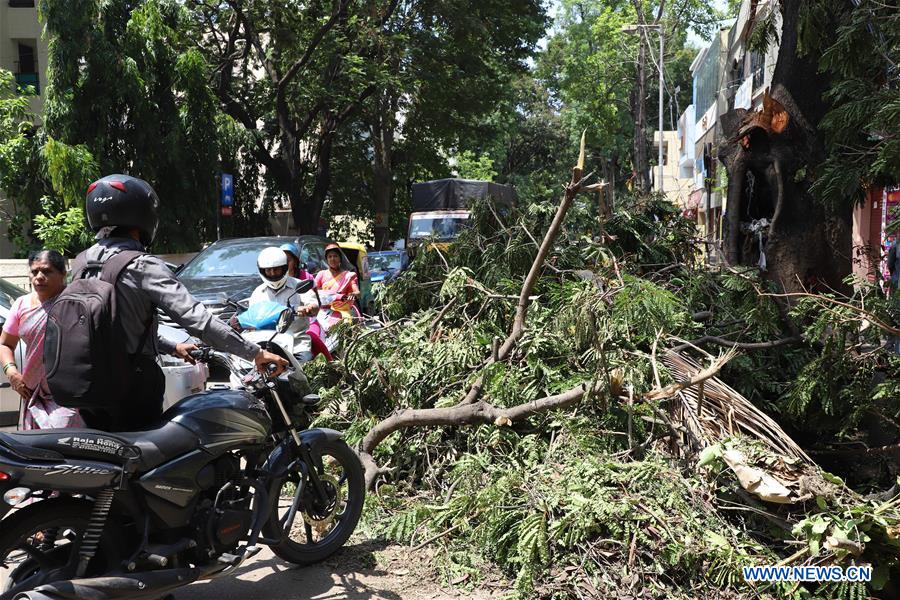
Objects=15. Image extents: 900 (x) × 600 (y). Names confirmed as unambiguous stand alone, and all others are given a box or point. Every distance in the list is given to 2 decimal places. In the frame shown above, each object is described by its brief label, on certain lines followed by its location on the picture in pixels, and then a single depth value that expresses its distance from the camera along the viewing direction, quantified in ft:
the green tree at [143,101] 57.11
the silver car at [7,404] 21.95
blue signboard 61.17
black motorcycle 11.22
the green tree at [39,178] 49.11
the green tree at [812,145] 20.49
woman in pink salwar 16.15
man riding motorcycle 12.35
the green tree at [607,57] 116.26
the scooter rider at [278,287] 25.84
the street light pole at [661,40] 102.20
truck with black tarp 77.77
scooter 25.02
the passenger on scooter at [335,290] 29.60
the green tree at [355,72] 75.51
